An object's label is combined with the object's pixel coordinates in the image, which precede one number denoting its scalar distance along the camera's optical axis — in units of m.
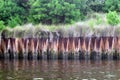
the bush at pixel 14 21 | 49.28
